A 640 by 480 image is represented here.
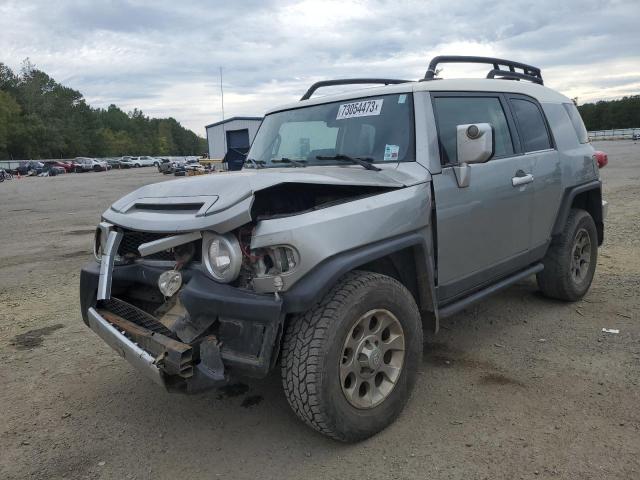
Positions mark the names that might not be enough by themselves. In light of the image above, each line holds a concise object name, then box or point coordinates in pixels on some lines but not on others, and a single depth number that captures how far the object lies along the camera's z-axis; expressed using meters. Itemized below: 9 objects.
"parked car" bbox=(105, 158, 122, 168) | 71.50
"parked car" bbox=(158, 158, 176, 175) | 45.48
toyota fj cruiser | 2.62
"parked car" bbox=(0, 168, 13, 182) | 42.41
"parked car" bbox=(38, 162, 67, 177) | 53.34
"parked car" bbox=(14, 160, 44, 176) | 55.34
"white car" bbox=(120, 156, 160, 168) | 74.31
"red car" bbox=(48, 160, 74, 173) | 60.10
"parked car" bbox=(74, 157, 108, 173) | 61.16
